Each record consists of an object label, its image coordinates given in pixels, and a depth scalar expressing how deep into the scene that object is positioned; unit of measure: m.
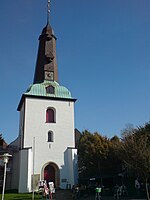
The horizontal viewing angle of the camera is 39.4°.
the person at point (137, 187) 18.75
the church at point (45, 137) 25.43
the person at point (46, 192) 18.80
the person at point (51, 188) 19.59
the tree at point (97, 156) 31.83
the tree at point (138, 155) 17.09
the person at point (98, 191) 18.72
